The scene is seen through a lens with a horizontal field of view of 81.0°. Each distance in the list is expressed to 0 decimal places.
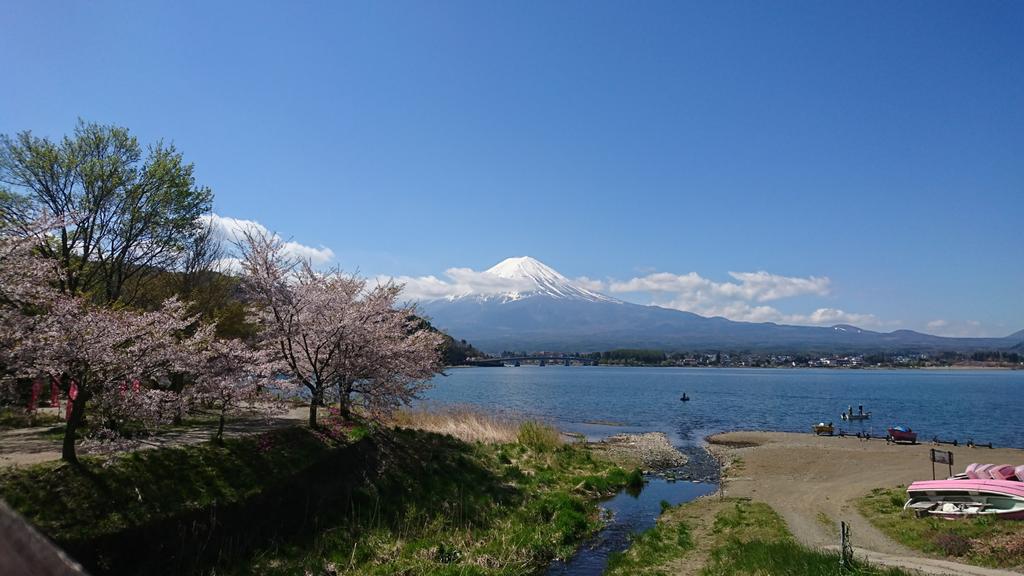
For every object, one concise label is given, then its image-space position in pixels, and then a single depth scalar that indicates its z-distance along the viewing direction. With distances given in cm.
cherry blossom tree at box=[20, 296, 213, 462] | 1163
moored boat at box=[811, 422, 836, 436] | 4739
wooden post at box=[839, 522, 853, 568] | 1151
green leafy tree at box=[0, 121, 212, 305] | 2170
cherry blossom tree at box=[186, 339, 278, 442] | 1609
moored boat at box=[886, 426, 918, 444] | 4219
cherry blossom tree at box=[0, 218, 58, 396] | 1136
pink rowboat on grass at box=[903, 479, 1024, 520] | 1655
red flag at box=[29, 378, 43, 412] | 1891
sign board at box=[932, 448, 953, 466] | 2120
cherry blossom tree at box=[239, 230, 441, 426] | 2005
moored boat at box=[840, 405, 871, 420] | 5906
